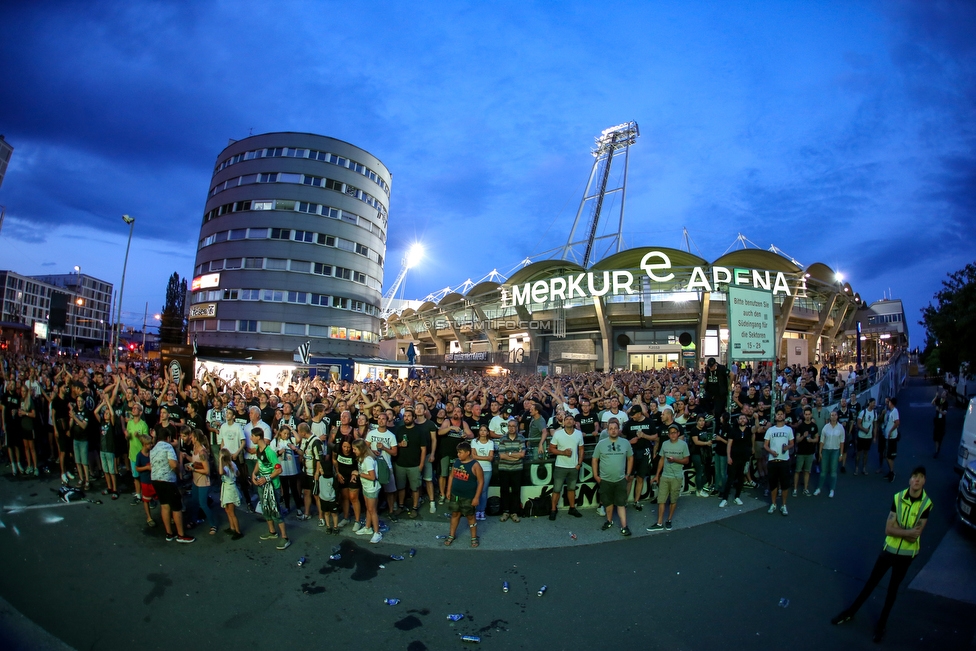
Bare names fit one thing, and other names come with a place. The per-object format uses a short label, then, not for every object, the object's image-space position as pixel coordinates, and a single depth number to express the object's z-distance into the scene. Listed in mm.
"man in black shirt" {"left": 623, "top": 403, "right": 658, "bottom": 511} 8625
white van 8695
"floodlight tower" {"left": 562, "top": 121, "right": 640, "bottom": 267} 54812
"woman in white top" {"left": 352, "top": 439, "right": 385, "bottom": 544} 7113
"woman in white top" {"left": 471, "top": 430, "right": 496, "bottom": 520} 7785
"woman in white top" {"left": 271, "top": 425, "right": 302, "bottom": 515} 7527
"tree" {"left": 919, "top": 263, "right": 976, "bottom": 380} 17109
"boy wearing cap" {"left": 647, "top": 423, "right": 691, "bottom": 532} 7609
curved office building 37562
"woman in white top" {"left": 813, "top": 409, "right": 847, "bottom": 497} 9281
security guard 4648
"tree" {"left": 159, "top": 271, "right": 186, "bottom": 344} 48750
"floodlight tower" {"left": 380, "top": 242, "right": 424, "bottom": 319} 51594
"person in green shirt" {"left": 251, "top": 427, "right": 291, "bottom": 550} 6910
